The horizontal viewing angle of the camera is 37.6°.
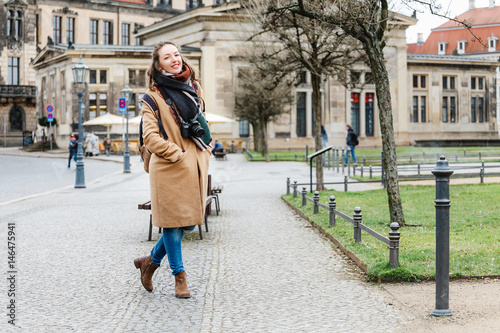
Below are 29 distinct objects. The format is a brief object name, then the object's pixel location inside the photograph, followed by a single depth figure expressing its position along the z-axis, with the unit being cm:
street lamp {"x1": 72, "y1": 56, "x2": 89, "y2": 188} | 2422
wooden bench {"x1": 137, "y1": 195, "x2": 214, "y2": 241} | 1038
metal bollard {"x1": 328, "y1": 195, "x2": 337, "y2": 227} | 1096
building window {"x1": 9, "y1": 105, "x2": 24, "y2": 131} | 7713
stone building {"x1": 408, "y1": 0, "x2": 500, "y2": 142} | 6962
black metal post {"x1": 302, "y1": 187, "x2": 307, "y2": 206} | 1469
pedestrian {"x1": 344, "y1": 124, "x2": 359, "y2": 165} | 3123
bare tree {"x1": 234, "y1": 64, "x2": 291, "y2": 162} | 4209
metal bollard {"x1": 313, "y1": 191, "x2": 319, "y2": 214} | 1294
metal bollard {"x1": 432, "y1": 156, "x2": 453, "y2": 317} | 555
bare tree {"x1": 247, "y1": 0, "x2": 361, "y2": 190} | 1748
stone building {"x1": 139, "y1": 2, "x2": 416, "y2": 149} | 5988
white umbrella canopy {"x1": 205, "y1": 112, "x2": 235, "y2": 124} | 3966
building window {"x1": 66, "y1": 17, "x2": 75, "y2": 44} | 8281
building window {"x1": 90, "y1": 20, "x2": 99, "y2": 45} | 8475
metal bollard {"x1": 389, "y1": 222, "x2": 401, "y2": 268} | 727
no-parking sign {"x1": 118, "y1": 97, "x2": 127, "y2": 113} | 3731
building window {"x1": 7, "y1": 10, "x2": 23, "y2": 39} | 7850
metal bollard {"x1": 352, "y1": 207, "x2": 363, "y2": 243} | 910
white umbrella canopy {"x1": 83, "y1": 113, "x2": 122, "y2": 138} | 4956
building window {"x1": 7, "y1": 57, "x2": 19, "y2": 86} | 7888
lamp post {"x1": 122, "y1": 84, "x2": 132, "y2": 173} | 3031
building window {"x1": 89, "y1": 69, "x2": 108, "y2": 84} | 5825
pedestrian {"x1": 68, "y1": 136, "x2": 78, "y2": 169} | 3297
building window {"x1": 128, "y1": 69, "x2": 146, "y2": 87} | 5884
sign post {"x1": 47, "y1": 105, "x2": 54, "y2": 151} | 5272
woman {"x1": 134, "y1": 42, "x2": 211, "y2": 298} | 629
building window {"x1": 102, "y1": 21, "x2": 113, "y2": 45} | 8556
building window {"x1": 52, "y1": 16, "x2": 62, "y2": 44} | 8244
